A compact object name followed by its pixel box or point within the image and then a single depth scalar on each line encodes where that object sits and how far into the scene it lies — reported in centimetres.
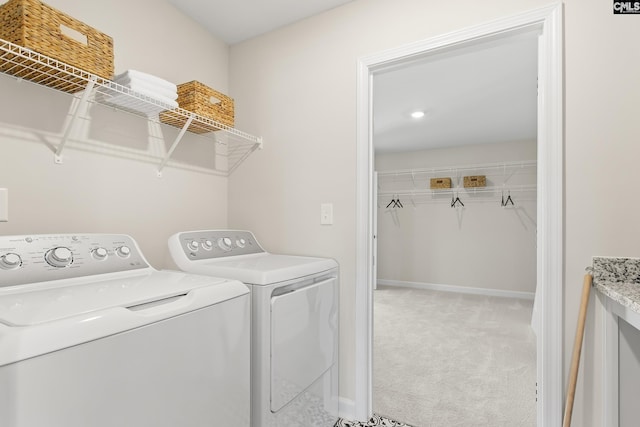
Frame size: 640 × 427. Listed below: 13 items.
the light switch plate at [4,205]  129
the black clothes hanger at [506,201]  482
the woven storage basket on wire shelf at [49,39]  115
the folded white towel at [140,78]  146
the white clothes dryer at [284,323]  134
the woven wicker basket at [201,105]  181
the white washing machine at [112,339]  70
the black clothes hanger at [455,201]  518
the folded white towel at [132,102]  152
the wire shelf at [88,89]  120
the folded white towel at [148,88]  147
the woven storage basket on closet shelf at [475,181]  486
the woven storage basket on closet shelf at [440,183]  511
